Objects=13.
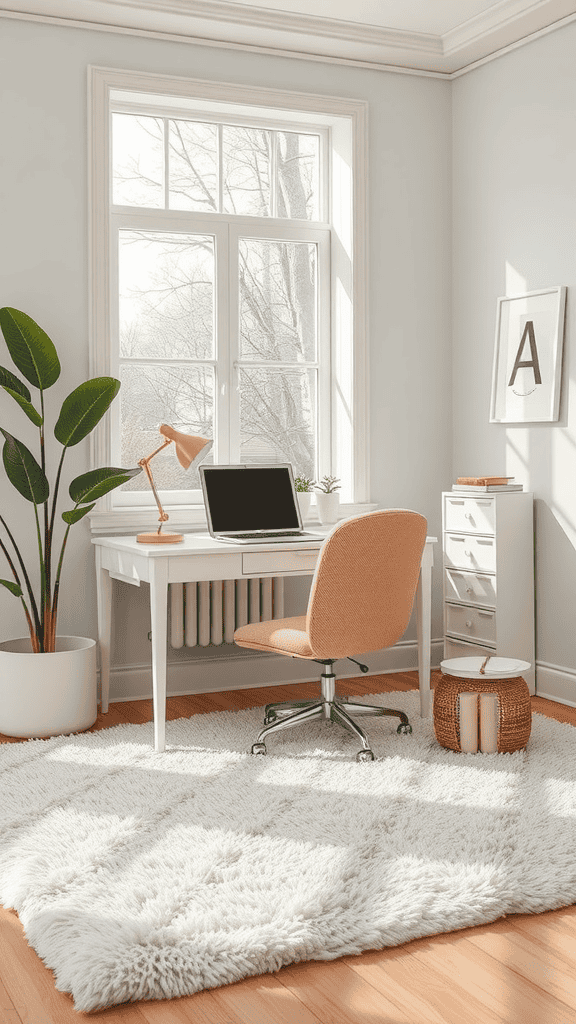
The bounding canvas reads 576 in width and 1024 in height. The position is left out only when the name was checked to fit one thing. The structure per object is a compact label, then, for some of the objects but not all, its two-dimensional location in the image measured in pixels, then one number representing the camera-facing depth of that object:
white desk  3.49
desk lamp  3.74
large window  4.36
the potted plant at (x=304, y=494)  4.32
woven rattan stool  3.36
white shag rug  2.03
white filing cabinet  4.21
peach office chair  3.26
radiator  4.22
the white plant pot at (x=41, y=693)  3.69
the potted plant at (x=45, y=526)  3.69
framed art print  4.21
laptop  3.96
